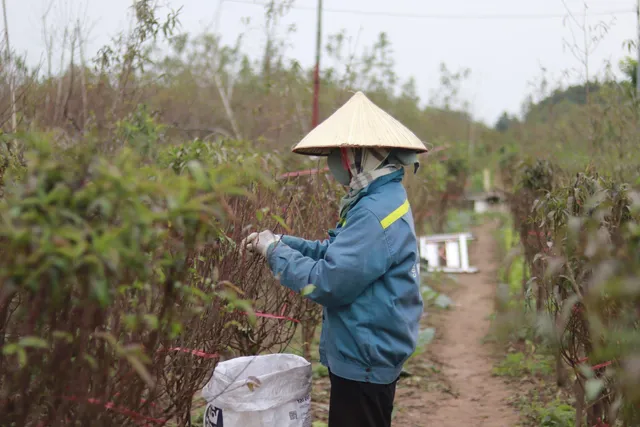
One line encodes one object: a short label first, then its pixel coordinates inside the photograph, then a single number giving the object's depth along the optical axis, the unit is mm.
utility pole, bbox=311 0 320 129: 8691
